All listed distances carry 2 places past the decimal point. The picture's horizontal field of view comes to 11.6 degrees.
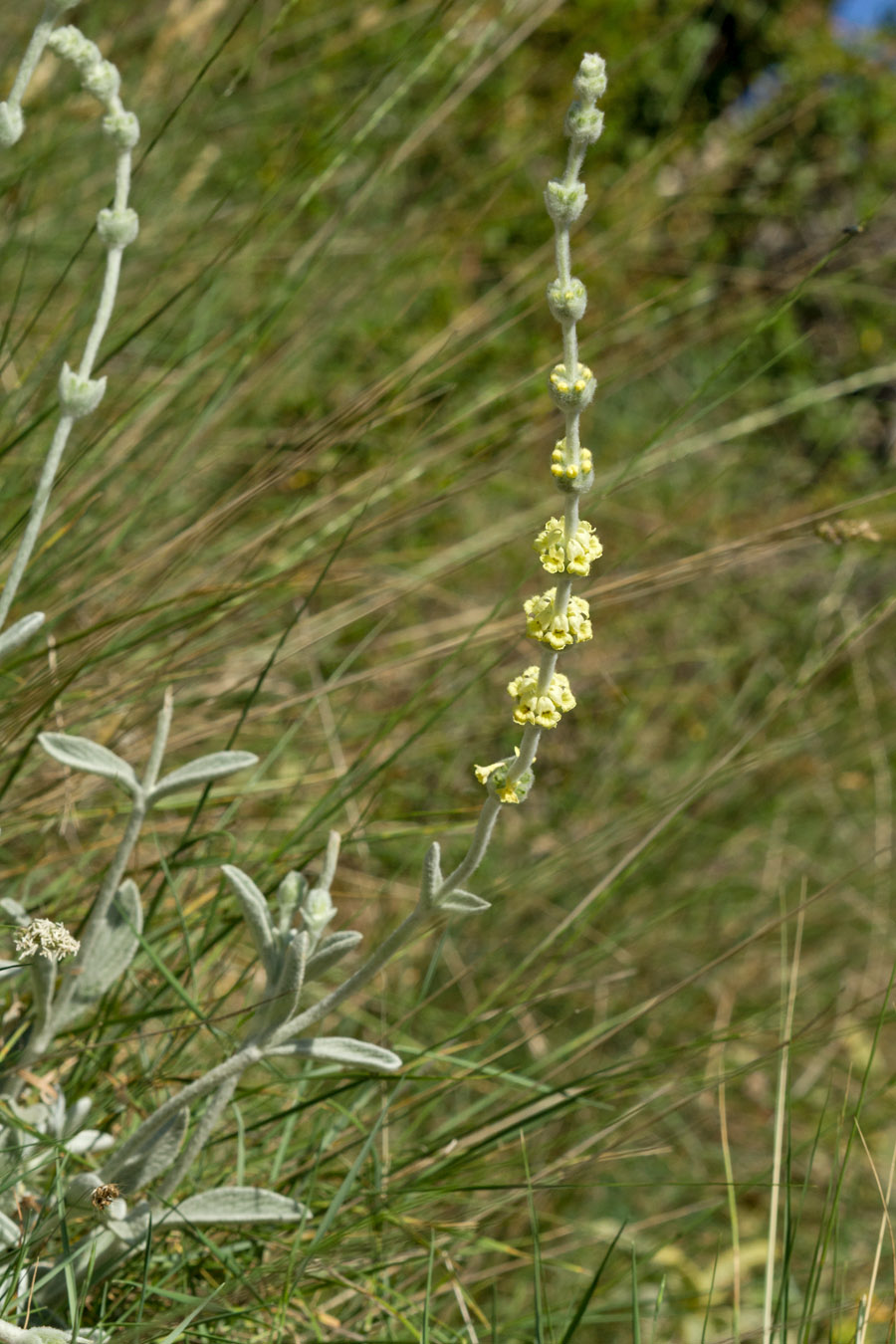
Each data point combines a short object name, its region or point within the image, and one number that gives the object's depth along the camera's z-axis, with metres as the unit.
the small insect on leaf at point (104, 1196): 1.22
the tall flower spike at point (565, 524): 1.16
